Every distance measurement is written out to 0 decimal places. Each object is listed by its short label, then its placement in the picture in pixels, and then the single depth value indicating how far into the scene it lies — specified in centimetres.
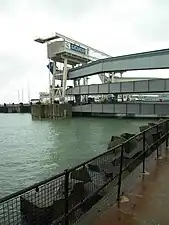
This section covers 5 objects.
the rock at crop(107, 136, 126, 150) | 1129
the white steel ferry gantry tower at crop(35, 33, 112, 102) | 5500
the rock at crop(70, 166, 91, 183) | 576
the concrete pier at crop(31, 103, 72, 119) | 5522
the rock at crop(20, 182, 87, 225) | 462
